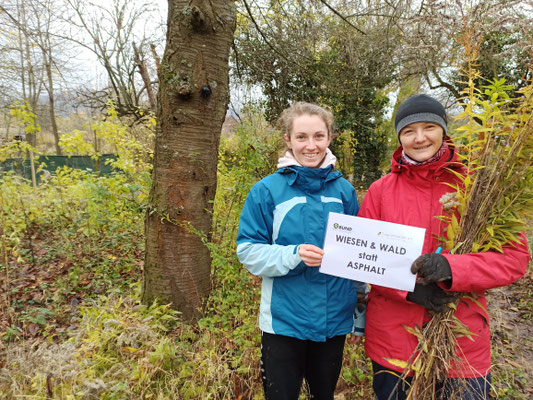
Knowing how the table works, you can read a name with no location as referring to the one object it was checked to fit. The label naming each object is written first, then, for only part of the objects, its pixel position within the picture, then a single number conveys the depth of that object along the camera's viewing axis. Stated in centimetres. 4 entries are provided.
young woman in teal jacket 168
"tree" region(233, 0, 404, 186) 807
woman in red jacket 140
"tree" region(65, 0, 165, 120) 1384
